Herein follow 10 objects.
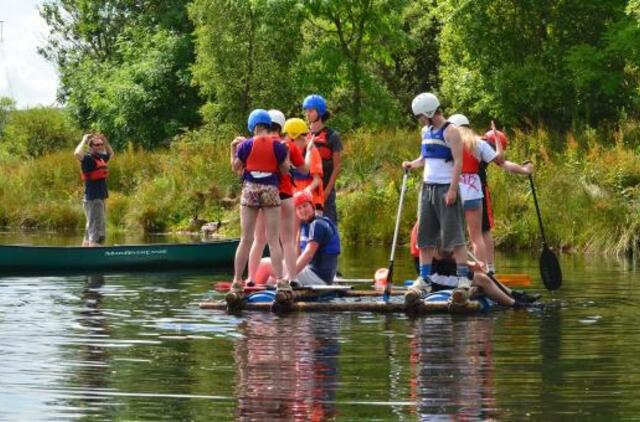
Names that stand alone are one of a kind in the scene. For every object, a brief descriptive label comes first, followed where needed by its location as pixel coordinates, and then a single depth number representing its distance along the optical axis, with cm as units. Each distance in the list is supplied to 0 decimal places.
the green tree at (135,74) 4856
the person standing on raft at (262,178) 1450
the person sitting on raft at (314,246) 1510
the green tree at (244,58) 3947
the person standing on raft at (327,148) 1639
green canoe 2094
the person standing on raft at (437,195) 1423
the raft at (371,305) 1427
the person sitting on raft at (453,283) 1470
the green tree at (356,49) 3838
